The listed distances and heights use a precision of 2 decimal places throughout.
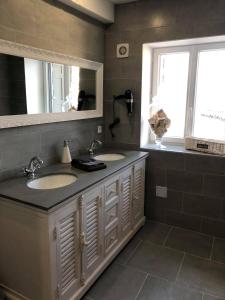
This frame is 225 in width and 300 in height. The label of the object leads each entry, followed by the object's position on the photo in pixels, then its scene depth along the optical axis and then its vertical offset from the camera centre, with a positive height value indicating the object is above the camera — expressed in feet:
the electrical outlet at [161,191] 9.04 -2.99
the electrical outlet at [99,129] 9.32 -0.79
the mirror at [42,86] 5.63 +0.56
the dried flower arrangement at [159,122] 8.97 -0.49
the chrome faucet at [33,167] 6.06 -1.49
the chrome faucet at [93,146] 8.55 -1.35
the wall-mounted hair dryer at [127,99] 8.80 +0.31
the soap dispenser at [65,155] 7.36 -1.40
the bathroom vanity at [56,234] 4.67 -2.63
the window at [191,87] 8.58 +0.78
